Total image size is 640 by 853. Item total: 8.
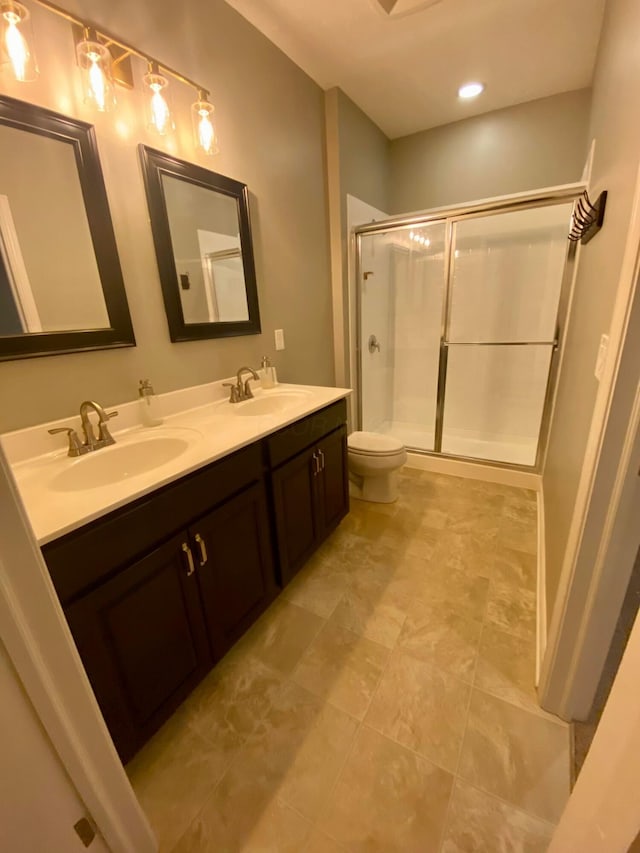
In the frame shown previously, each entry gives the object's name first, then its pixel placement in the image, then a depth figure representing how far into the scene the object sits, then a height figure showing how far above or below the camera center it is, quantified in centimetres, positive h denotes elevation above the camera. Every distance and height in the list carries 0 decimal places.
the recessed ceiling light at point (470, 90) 220 +134
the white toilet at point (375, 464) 218 -90
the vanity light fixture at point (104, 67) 93 +79
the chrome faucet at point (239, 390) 171 -33
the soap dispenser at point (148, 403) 136 -29
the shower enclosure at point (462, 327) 265 -14
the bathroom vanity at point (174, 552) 83 -65
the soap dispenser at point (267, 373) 190 -28
